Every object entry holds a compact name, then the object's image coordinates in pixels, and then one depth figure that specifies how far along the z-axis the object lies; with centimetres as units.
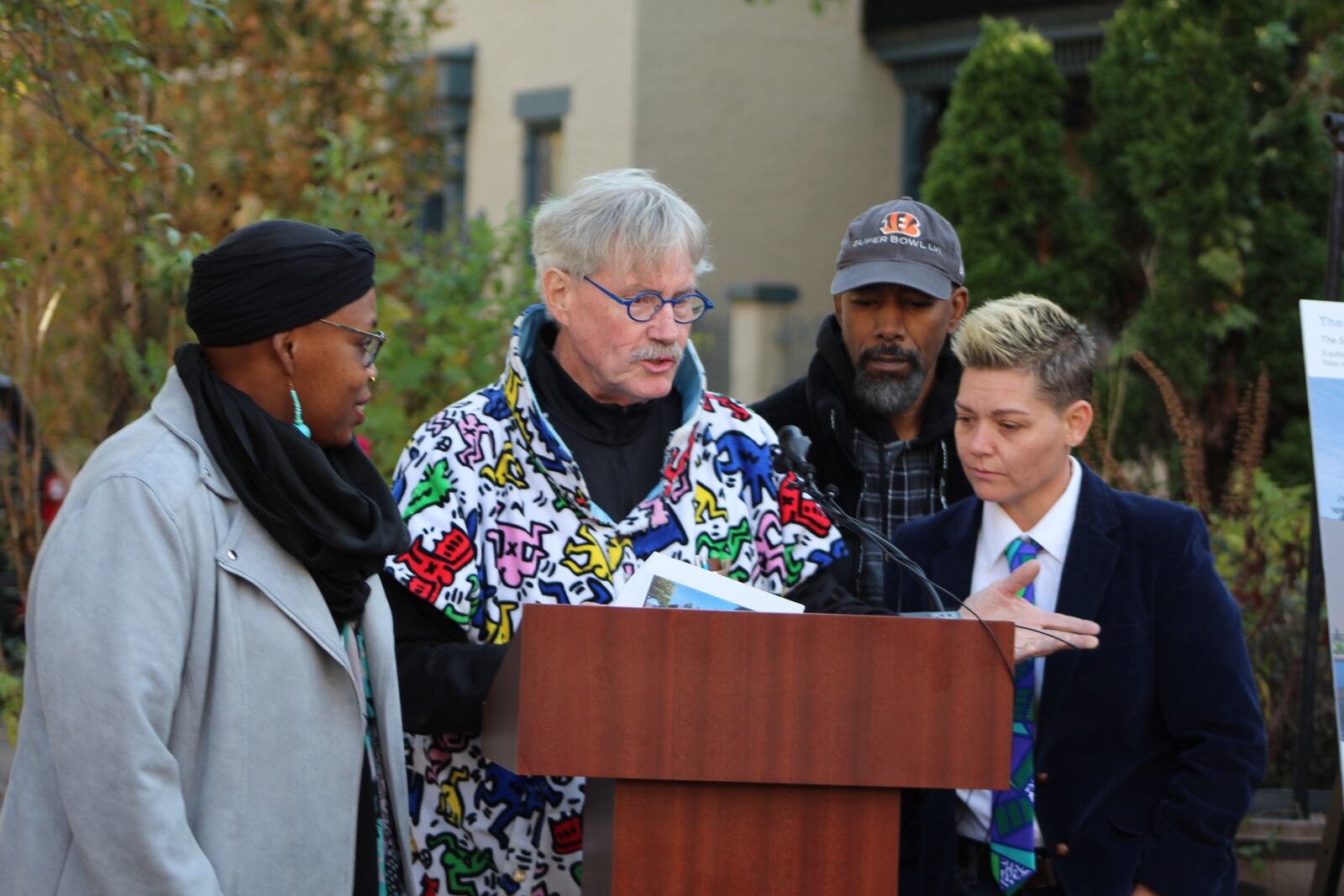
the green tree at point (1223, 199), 939
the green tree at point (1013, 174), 1055
